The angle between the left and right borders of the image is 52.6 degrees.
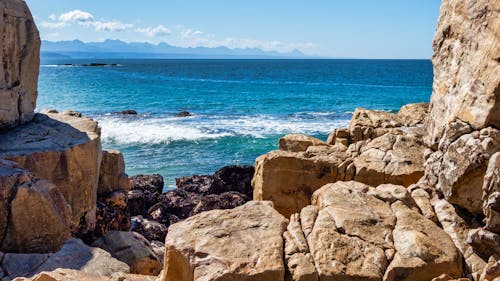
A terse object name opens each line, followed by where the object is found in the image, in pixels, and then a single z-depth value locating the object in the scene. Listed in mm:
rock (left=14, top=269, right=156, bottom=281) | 8118
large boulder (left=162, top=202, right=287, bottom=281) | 7445
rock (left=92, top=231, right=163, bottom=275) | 14016
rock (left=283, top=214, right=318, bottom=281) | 7465
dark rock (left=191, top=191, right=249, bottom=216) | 22859
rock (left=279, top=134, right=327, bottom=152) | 19266
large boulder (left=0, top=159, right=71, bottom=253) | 11938
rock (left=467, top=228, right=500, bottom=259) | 8297
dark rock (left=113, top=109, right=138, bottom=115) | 57875
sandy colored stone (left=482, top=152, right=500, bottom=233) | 8336
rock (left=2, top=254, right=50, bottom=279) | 10359
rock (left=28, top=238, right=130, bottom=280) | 10964
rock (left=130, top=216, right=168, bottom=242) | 20297
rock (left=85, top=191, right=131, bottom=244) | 16984
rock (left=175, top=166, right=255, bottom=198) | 26072
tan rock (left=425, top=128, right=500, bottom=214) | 9262
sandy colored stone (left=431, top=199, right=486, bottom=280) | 8234
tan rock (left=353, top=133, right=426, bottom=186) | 13594
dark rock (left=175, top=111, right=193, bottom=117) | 57219
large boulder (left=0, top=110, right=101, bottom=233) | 14352
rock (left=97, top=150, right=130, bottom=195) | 18047
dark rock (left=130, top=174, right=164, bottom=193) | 26922
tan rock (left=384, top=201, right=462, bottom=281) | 7668
